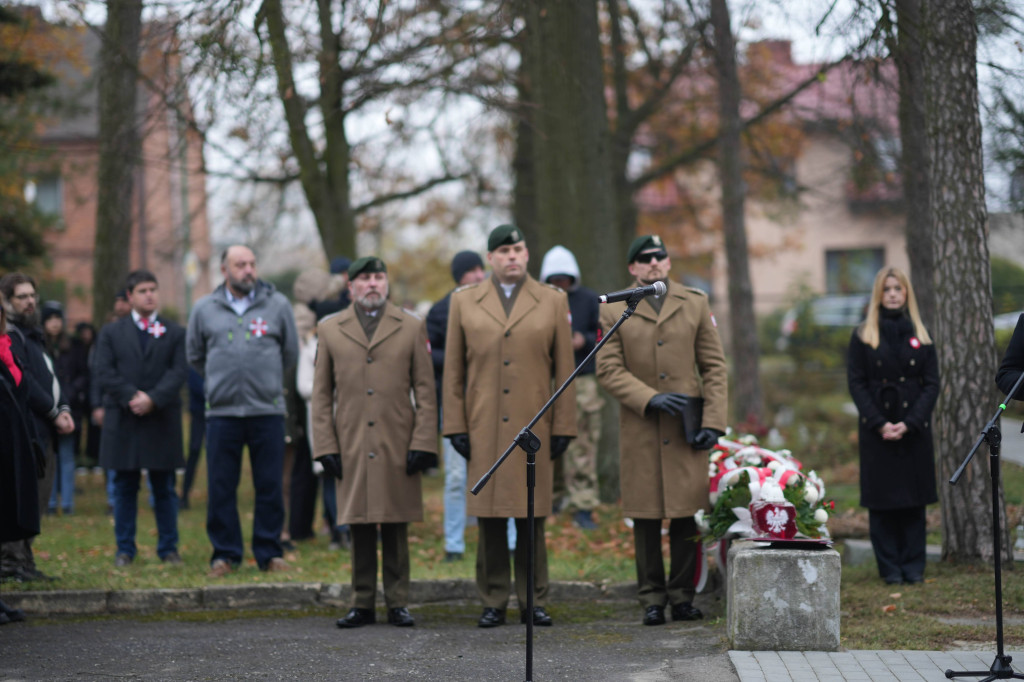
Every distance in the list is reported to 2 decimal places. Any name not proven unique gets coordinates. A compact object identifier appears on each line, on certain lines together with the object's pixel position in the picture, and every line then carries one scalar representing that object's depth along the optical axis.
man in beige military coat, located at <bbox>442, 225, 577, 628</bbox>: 13.98
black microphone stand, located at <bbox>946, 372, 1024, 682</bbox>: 10.33
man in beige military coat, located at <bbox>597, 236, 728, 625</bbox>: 14.06
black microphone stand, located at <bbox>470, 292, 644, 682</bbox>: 10.55
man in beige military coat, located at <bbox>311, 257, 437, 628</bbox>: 14.24
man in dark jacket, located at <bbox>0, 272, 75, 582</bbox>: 16.06
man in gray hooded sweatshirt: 16.84
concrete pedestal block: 12.00
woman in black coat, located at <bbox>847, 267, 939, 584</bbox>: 15.30
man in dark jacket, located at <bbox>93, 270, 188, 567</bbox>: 17.59
